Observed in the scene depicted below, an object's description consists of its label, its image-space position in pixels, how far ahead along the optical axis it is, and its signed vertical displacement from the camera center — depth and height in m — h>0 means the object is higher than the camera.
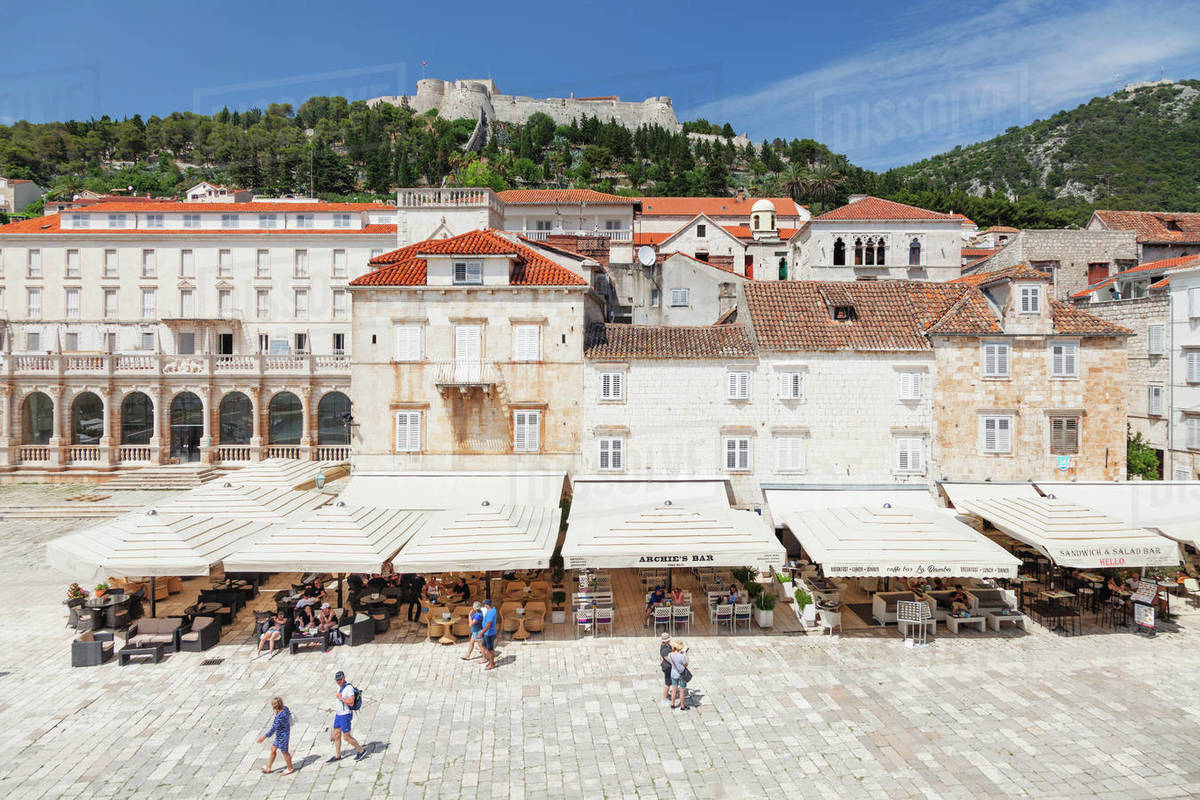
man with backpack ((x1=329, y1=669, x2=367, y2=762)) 12.05 -5.39
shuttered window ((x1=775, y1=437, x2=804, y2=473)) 25.33 -1.88
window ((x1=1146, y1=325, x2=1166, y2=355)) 32.38 +2.84
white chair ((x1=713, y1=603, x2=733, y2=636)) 18.30 -5.55
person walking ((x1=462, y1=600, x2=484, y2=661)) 16.42 -5.23
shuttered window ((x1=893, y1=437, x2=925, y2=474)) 25.25 -1.91
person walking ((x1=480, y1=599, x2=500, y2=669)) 16.08 -5.32
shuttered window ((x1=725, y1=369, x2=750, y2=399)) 25.34 +0.59
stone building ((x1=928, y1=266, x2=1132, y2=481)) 25.00 +0.12
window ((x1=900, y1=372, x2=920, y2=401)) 25.17 +0.58
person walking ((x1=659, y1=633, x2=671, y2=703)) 14.20 -5.26
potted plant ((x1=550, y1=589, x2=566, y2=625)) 19.11 -5.60
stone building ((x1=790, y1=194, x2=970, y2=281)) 50.44 +11.23
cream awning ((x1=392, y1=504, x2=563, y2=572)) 16.48 -3.48
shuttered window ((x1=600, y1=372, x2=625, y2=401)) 25.72 +0.56
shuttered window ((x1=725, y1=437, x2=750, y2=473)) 25.44 -1.82
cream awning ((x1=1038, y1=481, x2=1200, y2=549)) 21.06 -3.21
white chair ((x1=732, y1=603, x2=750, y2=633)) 18.36 -5.44
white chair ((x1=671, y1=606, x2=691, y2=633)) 18.23 -5.52
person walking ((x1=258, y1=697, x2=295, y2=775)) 11.51 -5.35
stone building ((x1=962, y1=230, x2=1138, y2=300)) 46.88 +9.85
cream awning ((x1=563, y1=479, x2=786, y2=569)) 17.27 -3.46
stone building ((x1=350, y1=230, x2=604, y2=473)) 26.00 +1.50
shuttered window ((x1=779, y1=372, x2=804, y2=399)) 25.20 +0.55
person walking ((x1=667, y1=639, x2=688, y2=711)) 13.83 -5.31
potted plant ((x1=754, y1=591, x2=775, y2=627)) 18.56 -5.50
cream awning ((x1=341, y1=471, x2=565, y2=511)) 23.38 -3.02
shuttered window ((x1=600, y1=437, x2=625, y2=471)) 25.81 -1.88
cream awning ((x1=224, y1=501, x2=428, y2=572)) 16.39 -3.50
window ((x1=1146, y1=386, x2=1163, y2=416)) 32.88 -0.08
